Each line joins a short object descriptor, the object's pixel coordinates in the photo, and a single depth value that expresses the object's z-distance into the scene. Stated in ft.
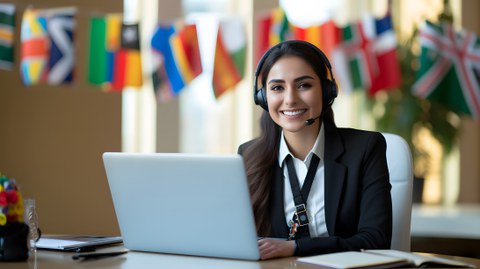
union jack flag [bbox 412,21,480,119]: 14.51
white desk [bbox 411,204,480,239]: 16.71
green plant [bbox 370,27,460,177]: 18.37
